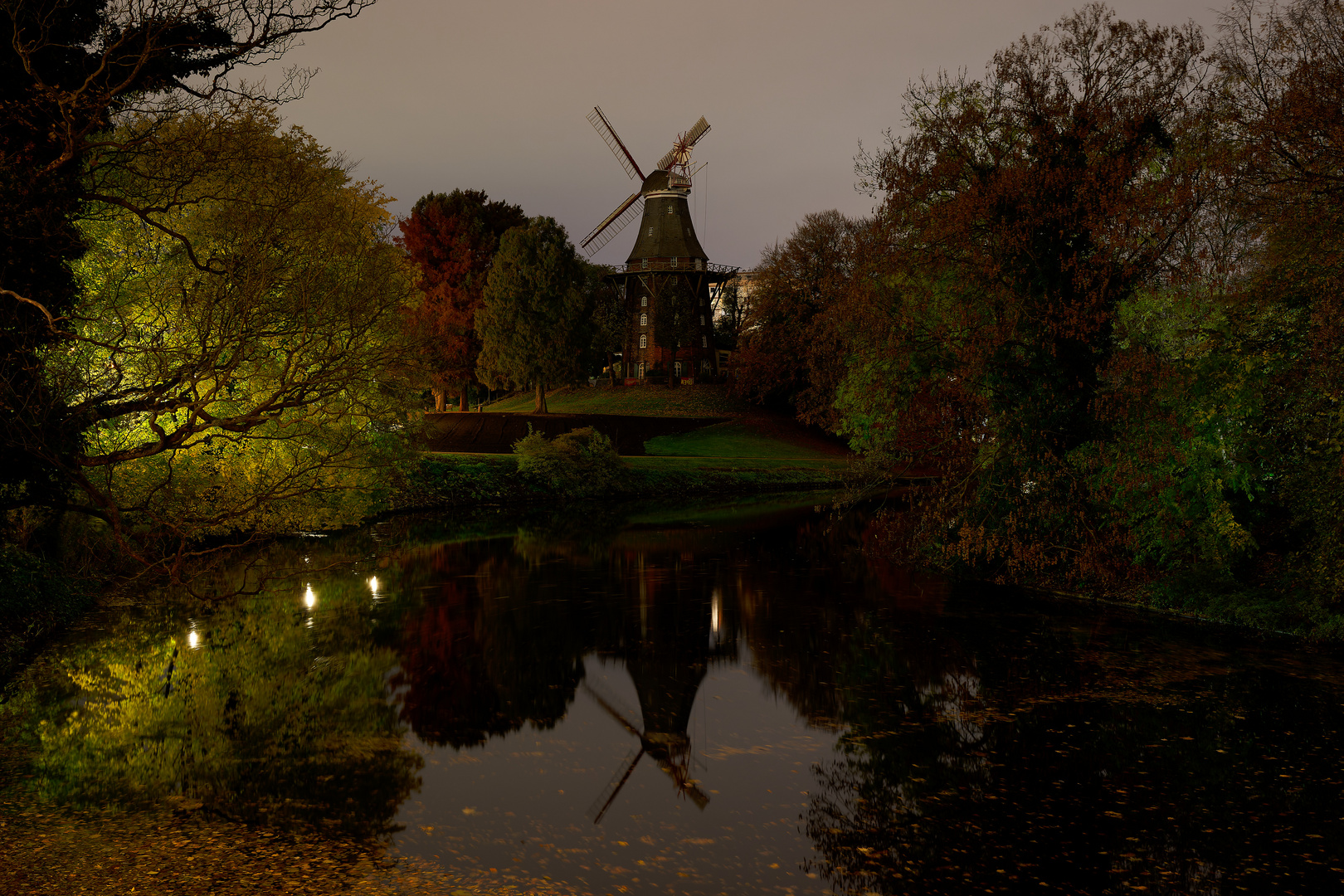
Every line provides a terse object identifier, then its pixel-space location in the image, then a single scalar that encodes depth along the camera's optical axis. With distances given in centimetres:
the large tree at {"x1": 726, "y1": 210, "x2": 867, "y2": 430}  6400
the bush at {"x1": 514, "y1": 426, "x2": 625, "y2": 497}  4250
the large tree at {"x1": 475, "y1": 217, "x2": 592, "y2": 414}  6266
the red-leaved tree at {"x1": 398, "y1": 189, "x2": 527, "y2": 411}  6838
